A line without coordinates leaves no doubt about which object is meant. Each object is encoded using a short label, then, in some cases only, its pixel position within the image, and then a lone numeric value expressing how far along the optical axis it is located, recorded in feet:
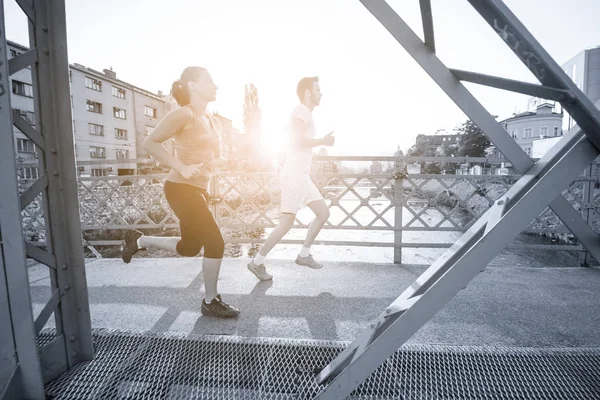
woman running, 8.03
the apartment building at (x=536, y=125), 160.45
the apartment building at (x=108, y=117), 107.04
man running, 11.18
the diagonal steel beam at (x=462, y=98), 4.50
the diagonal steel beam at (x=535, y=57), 3.75
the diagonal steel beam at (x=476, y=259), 3.90
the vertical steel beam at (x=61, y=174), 5.94
